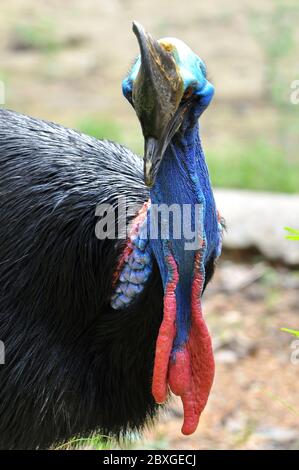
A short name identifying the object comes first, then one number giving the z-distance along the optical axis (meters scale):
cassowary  3.34
